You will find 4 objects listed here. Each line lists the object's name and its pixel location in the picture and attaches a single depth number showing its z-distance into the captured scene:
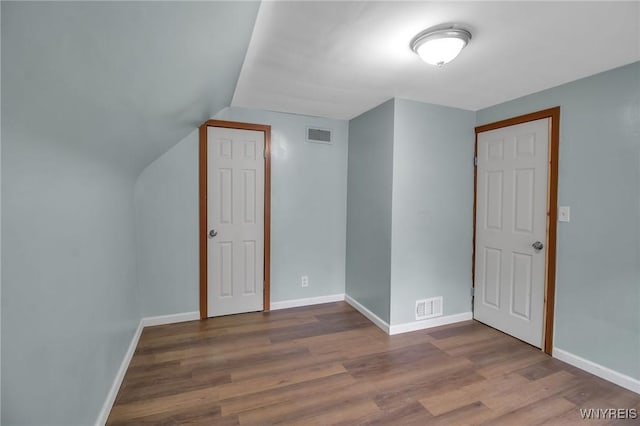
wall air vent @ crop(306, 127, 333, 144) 3.41
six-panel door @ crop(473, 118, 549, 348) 2.53
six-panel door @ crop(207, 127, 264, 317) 3.07
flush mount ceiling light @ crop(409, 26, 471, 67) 1.59
